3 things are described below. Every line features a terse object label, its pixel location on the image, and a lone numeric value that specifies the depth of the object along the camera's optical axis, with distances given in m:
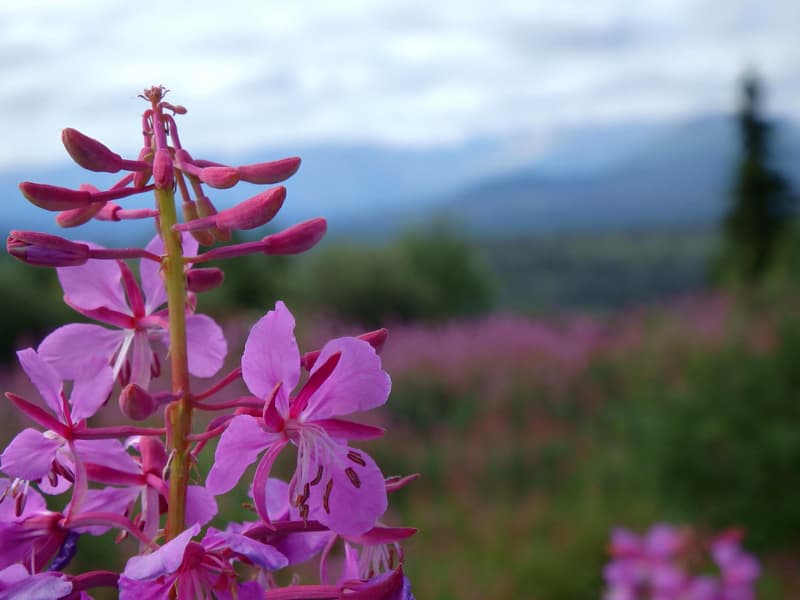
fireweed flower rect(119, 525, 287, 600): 0.11
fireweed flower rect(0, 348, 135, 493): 0.13
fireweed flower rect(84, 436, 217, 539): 0.14
